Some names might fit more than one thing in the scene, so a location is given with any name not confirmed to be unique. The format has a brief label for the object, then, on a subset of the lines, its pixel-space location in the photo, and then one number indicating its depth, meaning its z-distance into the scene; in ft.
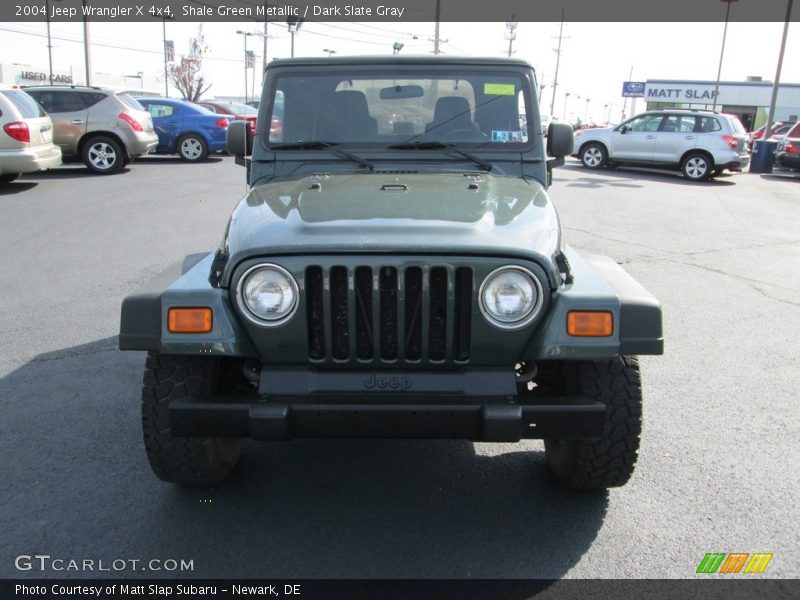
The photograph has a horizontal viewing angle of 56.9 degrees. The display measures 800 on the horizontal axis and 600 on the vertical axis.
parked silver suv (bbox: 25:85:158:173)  47.55
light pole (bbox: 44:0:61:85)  159.05
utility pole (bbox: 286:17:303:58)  111.86
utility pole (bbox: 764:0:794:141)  80.12
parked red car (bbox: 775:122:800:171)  66.03
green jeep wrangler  8.84
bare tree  206.18
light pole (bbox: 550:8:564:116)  230.07
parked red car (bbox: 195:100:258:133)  70.25
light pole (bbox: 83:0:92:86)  86.89
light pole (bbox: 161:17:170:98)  180.73
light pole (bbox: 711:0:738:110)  135.46
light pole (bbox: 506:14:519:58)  196.91
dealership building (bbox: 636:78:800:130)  193.98
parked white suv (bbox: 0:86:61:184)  38.04
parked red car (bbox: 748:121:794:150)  92.11
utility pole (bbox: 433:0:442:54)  122.11
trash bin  71.87
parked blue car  57.93
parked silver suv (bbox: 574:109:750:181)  57.93
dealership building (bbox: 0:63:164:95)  207.10
